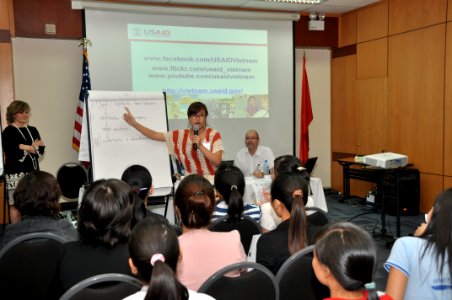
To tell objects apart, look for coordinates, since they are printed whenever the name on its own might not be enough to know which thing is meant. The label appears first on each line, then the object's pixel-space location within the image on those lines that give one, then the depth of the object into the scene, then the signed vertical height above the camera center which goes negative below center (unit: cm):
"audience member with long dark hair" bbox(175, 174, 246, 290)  170 -54
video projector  431 -52
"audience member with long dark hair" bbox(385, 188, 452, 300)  140 -53
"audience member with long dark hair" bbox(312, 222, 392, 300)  117 -43
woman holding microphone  362 -25
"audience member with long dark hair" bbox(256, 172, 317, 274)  183 -57
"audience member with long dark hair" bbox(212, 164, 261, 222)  228 -46
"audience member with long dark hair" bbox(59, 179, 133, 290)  160 -49
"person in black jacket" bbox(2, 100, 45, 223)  438 -29
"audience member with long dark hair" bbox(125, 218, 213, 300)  120 -42
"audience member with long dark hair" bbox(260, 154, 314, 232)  265 -42
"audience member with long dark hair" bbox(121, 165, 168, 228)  251 -40
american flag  523 +17
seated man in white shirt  482 -51
